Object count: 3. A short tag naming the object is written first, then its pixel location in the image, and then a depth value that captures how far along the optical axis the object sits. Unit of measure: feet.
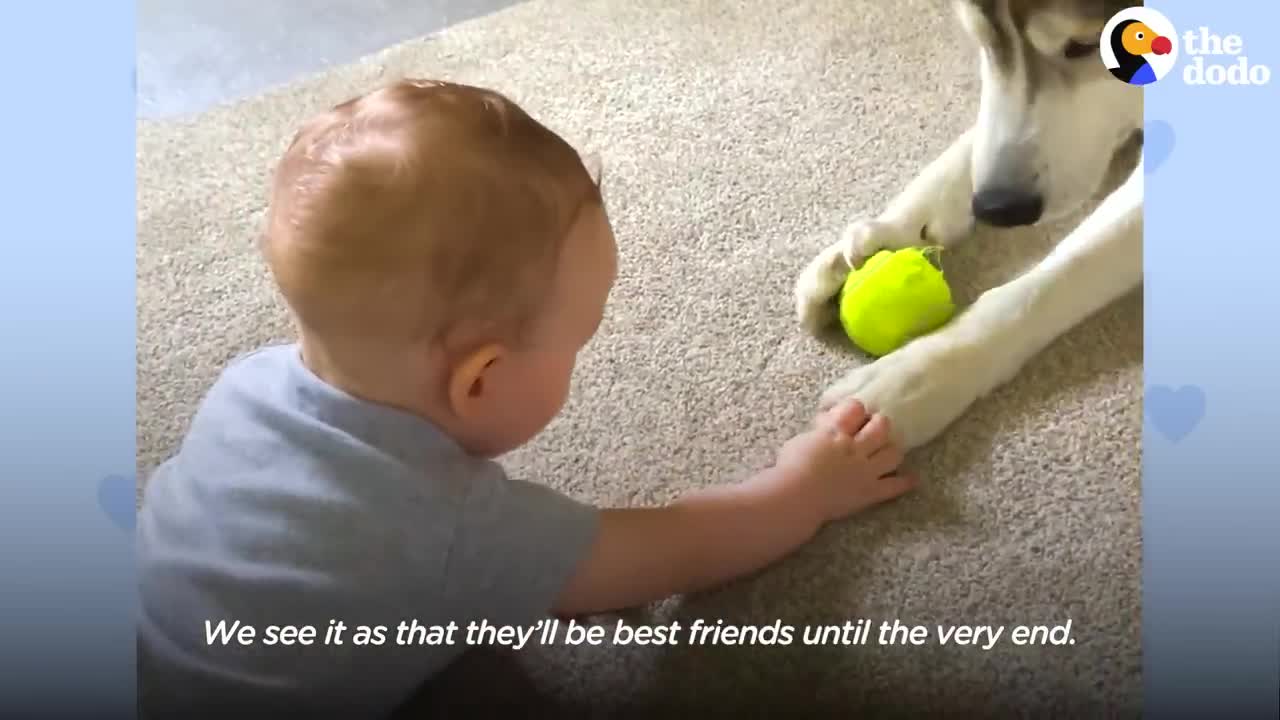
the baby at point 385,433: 2.02
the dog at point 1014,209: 2.76
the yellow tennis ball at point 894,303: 2.89
